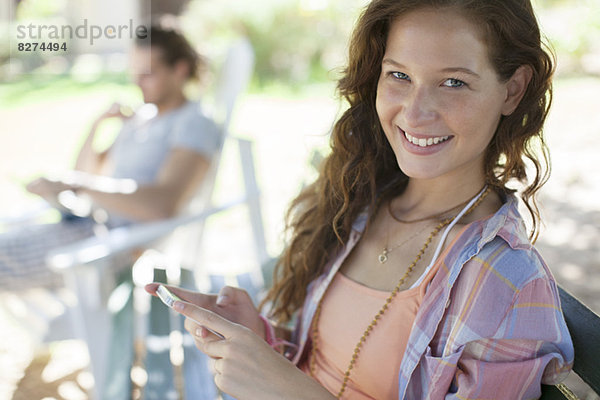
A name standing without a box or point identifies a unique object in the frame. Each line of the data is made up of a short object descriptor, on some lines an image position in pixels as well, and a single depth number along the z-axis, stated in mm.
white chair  2029
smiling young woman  1069
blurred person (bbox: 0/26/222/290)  2799
